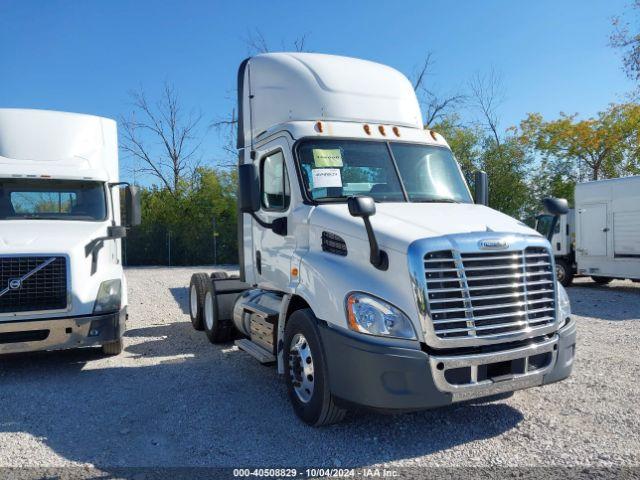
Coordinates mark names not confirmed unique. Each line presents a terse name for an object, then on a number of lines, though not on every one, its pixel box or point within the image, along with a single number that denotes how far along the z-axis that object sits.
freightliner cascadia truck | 3.81
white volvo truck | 5.93
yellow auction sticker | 5.05
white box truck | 13.38
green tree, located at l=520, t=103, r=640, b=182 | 29.38
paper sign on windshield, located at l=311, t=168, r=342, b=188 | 4.96
